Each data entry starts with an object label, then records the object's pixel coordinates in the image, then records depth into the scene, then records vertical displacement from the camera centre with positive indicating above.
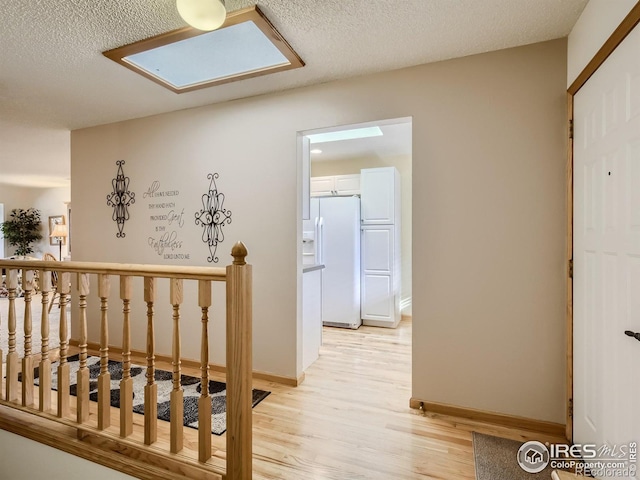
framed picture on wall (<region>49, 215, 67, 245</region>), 7.94 +0.24
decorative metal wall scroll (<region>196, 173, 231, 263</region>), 3.03 +0.15
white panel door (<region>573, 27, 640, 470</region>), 1.34 -0.08
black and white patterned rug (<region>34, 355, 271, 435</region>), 2.25 -1.21
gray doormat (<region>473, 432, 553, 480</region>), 1.71 -1.22
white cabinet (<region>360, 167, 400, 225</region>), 4.61 +0.53
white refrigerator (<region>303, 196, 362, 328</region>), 4.57 -0.27
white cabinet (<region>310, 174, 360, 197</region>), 4.99 +0.73
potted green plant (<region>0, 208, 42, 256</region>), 7.80 +0.12
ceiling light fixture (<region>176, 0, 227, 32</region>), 1.45 +0.97
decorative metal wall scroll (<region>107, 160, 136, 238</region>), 3.48 +0.36
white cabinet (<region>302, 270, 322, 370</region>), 3.08 -0.79
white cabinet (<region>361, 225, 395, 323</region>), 4.59 -0.54
